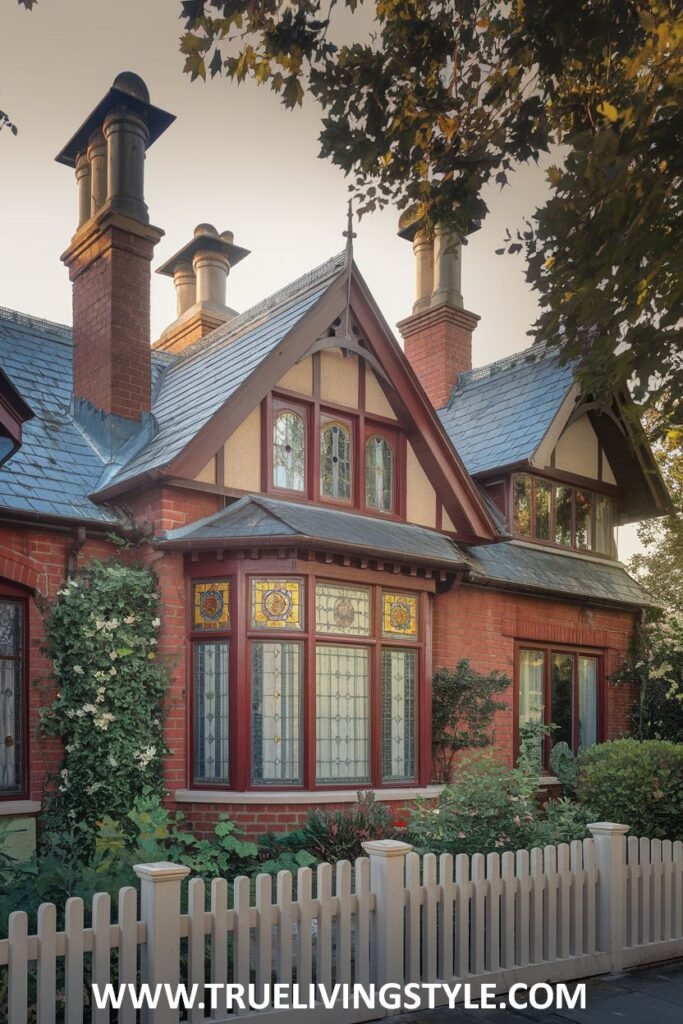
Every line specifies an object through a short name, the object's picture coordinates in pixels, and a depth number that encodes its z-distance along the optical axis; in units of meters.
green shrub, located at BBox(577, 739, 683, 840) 10.01
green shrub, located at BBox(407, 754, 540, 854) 8.41
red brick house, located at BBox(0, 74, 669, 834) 10.65
